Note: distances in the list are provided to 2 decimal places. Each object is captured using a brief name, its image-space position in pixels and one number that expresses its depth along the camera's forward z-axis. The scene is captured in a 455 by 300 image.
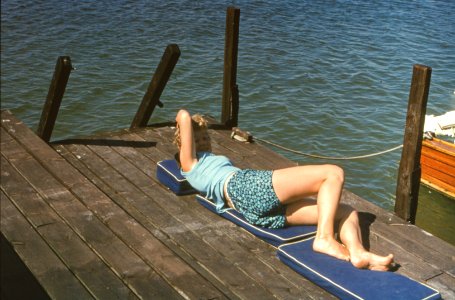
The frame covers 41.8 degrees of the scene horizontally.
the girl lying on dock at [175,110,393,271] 5.10
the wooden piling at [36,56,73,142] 7.99
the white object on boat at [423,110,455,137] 11.22
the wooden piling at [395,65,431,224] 6.16
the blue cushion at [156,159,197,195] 6.43
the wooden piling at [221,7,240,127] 8.67
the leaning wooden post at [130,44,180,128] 8.36
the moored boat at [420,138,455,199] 10.87
